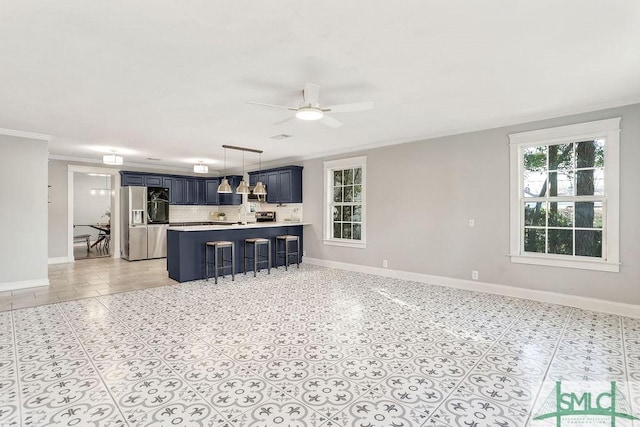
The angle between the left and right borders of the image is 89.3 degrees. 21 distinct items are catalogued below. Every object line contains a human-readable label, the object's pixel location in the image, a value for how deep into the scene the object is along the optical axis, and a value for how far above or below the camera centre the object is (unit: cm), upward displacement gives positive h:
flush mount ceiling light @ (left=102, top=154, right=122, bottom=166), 664 +113
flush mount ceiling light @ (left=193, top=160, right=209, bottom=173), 796 +111
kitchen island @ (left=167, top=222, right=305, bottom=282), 582 -58
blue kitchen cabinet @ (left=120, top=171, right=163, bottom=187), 833 +90
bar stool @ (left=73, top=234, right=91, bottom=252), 1144 -83
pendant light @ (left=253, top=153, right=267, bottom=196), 698 +52
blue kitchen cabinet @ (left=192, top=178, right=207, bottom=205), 970 +63
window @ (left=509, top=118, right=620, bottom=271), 395 +23
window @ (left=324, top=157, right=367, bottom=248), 662 +25
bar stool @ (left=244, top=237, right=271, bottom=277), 633 -81
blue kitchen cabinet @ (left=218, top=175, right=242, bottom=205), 955 +54
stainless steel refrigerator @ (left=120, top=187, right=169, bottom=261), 816 -21
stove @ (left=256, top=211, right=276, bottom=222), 852 -6
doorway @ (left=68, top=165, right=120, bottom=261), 883 +2
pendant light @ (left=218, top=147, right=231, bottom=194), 620 +49
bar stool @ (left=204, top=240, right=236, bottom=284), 575 -81
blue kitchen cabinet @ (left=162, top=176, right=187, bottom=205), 903 +74
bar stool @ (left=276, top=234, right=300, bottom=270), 698 -79
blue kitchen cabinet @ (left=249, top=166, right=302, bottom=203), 766 +72
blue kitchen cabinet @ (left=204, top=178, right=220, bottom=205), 993 +73
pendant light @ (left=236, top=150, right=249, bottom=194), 649 +50
